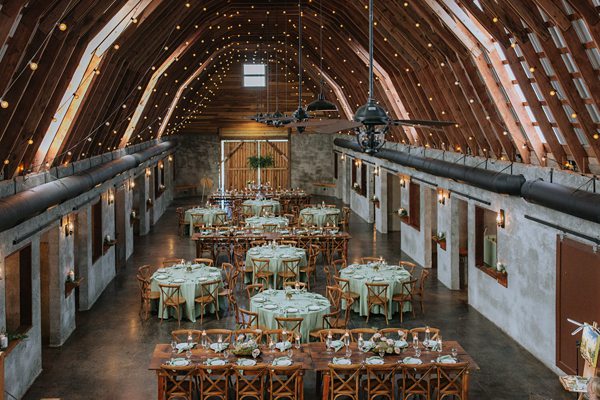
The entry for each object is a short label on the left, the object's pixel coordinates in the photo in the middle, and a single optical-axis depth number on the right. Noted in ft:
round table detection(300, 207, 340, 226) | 82.43
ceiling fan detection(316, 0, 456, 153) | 23.30
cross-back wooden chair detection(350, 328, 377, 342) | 34.94
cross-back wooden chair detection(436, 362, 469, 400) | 30.37
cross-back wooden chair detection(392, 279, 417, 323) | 47.80
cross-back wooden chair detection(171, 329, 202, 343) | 42.02
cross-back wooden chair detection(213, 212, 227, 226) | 82.07
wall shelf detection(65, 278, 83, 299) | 44.09
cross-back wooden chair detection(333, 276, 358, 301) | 47.86
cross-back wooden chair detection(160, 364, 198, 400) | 30.14
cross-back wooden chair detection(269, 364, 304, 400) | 30.37
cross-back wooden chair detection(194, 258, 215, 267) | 54.94
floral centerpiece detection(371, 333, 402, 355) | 31.42
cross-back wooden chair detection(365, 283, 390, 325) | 47.03
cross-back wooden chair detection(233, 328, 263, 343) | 34.61
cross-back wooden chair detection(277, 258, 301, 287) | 54.60
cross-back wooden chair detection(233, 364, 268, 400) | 30.19
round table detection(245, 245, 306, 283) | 55.57
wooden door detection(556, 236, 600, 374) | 34.03
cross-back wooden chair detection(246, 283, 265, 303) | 46.37
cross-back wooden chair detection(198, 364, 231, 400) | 30.47
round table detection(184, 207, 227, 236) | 82.48
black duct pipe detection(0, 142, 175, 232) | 29.40
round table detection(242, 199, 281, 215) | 91.91
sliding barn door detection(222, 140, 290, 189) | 123.03
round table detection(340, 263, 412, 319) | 48.34
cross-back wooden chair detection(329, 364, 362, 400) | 30.22
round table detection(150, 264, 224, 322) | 48.14
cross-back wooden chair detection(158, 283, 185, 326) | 46.94
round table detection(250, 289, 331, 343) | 40.13
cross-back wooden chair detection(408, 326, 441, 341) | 33.44
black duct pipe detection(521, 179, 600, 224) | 30.27
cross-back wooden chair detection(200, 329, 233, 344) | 34.02
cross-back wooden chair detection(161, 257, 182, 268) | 54.13
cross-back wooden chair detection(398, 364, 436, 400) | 30.48
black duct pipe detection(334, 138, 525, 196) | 40.96
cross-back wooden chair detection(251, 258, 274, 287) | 54.29
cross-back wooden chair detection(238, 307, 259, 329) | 40.37
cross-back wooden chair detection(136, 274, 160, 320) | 48.11
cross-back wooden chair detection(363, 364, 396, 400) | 30.42
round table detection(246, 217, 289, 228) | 74.12
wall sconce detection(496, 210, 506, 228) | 46.09
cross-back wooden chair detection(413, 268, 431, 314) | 49.07
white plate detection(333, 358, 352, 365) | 30.86
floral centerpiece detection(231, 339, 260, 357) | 31.45
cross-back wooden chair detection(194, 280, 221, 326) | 47.98
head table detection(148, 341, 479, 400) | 30.68
